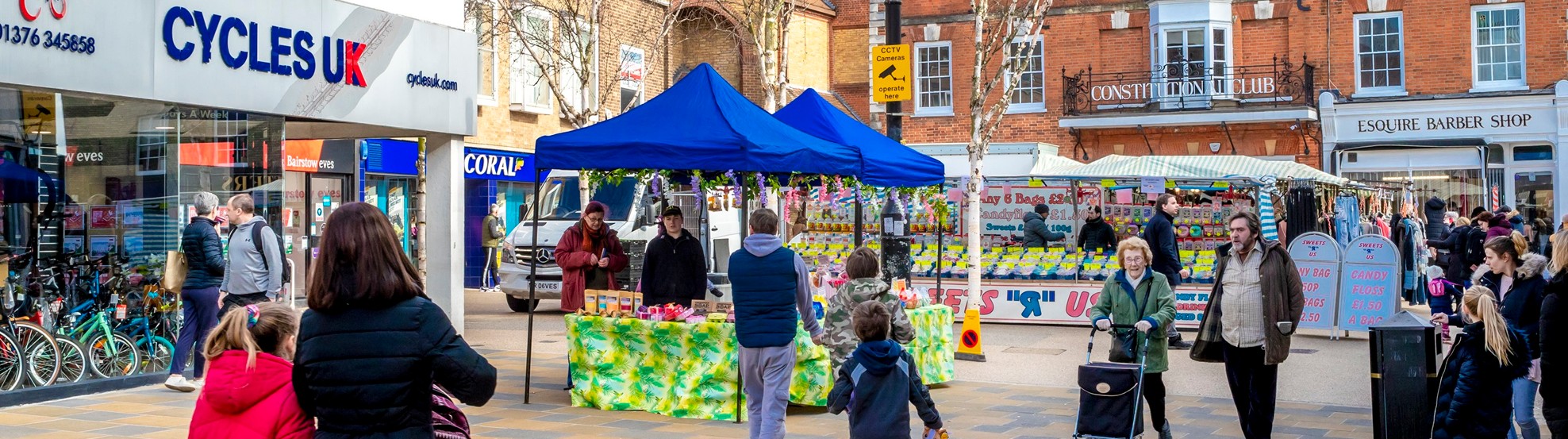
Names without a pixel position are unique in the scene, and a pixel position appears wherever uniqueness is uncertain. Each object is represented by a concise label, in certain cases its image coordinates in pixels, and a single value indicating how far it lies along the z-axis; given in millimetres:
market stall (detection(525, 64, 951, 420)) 9672
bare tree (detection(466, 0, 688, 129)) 19297
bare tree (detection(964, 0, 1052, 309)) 17156
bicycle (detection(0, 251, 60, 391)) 10328
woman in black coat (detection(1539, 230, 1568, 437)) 6203
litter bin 7246
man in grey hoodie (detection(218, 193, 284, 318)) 10492
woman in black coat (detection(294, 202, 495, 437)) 3754
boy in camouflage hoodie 8742
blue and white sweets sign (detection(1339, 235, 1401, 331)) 15047
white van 18828
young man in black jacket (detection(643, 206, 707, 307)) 10641
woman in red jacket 11422
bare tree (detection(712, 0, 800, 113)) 19453
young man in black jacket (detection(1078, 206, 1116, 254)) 18531
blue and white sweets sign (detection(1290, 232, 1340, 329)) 15359
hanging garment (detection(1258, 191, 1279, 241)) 16719
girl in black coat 6688
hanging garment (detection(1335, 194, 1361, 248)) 21078
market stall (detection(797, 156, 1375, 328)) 17125
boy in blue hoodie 6207
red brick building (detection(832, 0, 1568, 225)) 26844
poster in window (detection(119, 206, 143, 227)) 11390
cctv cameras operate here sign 14539
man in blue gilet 8016
